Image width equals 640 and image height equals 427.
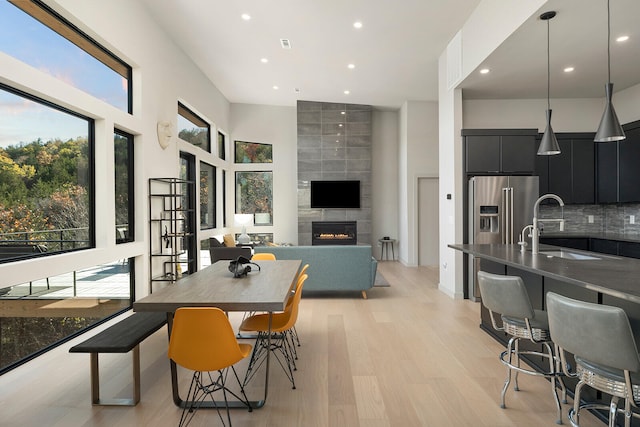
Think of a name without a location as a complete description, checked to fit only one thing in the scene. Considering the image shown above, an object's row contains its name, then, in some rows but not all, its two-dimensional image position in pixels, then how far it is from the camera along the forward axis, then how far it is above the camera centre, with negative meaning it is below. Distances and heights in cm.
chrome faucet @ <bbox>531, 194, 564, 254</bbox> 330 -21
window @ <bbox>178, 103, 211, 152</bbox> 661 +155
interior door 867 -27
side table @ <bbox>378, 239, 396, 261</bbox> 946 -88
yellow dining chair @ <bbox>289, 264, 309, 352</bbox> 336 -123
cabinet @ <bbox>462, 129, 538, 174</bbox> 536 +81
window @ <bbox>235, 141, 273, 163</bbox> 965 +145
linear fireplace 912 -47
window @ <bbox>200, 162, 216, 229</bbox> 772 +33
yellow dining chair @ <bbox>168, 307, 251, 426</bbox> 207 -70
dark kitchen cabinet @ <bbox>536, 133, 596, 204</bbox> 581 +58
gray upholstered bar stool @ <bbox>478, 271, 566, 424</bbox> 238 -65
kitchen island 204 -38
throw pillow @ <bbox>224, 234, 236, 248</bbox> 753 -58
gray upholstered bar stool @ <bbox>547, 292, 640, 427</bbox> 157 -59
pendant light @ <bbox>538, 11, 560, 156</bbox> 344 +60
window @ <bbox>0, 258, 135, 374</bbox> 314 -91
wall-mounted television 911 +35
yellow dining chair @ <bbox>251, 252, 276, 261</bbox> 446 -52
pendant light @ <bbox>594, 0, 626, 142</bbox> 272 +59
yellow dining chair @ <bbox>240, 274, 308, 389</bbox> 281 -86
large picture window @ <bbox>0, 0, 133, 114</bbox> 313 +154
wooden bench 242 -83
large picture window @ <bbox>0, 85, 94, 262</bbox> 306 +32
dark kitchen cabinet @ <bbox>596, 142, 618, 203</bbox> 555 +53
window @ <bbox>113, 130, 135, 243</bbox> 464 +34
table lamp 873 -15
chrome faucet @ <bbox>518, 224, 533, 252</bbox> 349 -33
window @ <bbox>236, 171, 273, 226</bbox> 962 +42
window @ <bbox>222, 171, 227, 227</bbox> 923 +33
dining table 225 -52
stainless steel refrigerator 524 +3
